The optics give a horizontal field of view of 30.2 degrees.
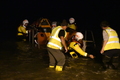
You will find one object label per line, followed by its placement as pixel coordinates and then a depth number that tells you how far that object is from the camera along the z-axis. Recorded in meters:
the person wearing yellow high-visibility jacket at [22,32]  14.16
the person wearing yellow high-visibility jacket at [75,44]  8.07
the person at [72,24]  12.21
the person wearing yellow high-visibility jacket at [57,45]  6.99
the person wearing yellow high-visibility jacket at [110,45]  7.01
